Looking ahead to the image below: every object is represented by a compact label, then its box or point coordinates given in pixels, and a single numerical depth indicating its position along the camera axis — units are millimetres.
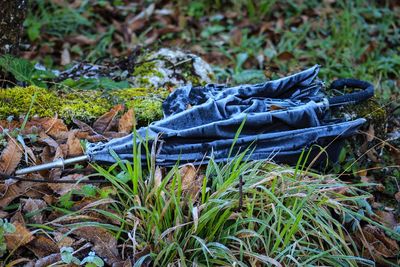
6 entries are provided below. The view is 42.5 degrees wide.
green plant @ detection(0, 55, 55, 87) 3076
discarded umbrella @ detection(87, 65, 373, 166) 2604
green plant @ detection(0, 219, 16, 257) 2068
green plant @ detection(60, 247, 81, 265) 2037
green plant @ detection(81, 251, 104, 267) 2062
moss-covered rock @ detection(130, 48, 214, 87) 3654
